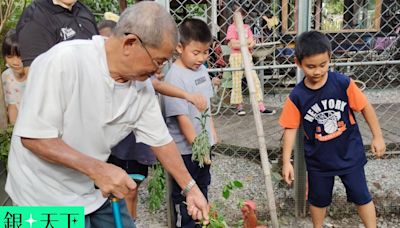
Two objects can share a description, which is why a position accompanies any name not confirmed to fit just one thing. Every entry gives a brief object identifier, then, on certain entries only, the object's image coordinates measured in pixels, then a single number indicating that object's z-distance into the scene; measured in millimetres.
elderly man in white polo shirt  1367
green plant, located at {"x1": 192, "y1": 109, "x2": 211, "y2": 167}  2396
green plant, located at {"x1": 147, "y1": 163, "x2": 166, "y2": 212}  2730
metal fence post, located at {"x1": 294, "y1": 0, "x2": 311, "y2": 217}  2697
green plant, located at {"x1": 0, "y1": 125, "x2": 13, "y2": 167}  2721
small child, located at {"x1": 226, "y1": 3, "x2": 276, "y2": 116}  4805
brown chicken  2473
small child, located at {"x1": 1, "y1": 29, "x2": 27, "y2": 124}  3230
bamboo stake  2395
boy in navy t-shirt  2422
